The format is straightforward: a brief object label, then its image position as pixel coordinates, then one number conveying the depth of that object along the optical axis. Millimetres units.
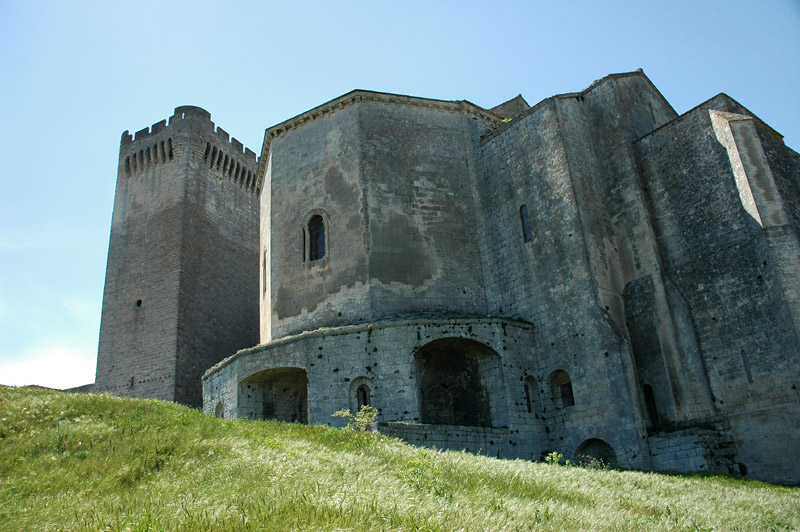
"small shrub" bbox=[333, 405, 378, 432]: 13714
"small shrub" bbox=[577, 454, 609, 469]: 14602
